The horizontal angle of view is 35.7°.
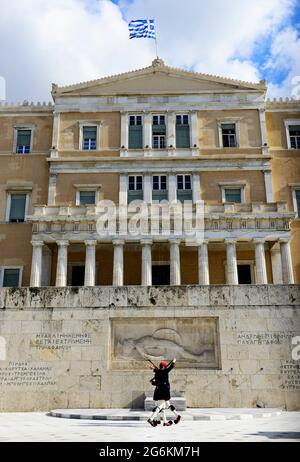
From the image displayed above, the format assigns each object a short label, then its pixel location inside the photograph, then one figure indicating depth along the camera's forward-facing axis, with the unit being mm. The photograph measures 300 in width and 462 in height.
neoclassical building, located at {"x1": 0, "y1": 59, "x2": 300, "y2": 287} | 29562
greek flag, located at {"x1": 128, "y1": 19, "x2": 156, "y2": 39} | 35406
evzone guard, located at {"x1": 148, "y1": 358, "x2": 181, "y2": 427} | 9705
